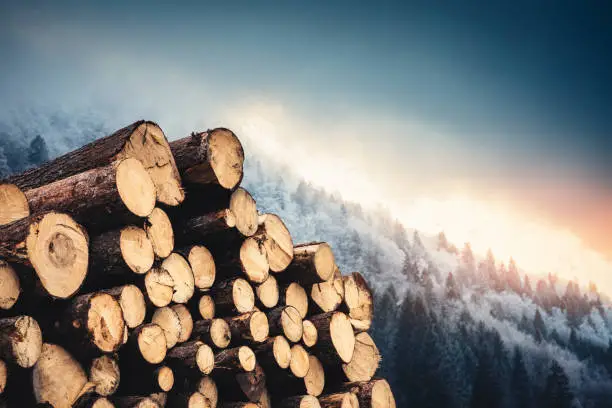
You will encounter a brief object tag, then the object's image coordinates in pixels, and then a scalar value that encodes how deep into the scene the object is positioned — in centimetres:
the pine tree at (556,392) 4906
